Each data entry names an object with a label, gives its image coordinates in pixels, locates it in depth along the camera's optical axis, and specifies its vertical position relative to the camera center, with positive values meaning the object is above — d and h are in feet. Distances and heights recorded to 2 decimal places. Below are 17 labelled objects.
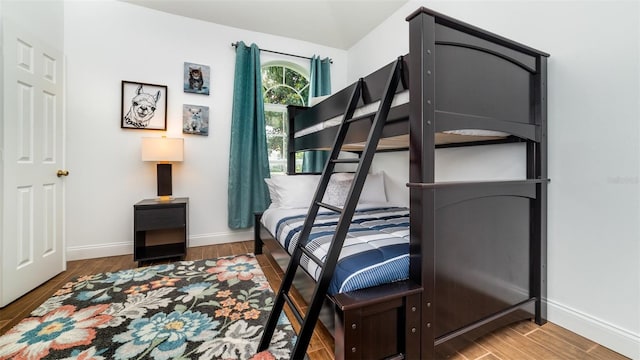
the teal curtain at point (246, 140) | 10.68 +1.59
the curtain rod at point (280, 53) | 10.88 +5.62
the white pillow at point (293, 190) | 8.89 -0.38
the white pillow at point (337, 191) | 8.84 -0.41
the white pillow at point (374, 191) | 9.46 -0.44
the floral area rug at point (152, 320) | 4.45 -2.87
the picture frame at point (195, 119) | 10.27 +2.35
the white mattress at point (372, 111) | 4.71 +1.52
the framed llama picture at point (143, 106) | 9.54 +2.69
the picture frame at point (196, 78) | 10.30 +4.00
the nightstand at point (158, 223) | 8.36 -1.43
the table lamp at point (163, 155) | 8.85 +0.83
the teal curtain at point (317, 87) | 11.75 +4.24
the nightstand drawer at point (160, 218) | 8.34 -1.28
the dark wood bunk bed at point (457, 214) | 3.72 -0.60
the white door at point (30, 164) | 6.12 +0.38
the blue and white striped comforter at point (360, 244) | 3.91 -1.20
